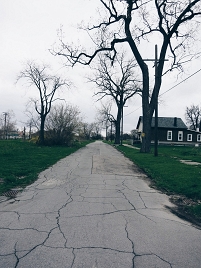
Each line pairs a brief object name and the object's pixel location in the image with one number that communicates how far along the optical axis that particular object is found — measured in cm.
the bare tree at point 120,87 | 3431
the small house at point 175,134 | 4694
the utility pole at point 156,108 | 1755
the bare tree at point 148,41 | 1830
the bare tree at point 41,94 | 3341
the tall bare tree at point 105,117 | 5157
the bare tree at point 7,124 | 7091
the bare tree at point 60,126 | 3400
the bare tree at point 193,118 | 7757
